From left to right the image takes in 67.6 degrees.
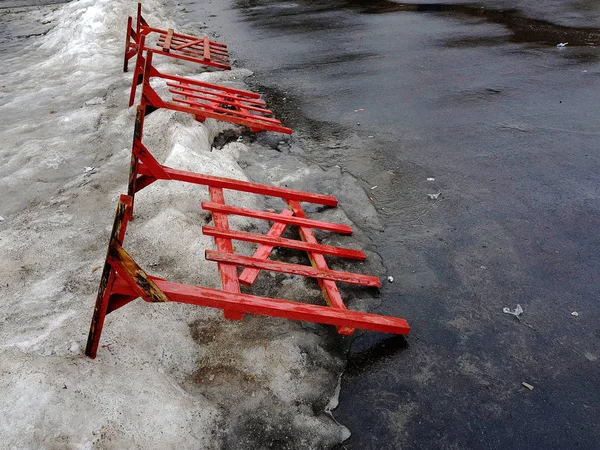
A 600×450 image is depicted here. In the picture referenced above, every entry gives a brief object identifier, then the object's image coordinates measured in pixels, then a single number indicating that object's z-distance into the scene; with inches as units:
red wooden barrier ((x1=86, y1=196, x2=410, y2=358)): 97.3
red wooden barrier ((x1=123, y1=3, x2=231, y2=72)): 332.5
